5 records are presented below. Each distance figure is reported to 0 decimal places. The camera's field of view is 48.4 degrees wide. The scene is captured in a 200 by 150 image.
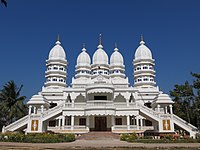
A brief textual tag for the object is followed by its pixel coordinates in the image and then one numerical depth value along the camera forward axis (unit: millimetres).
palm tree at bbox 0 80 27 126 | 40594
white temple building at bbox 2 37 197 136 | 33594
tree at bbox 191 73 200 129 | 33375
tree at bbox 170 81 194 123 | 40059
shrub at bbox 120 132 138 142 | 24753
